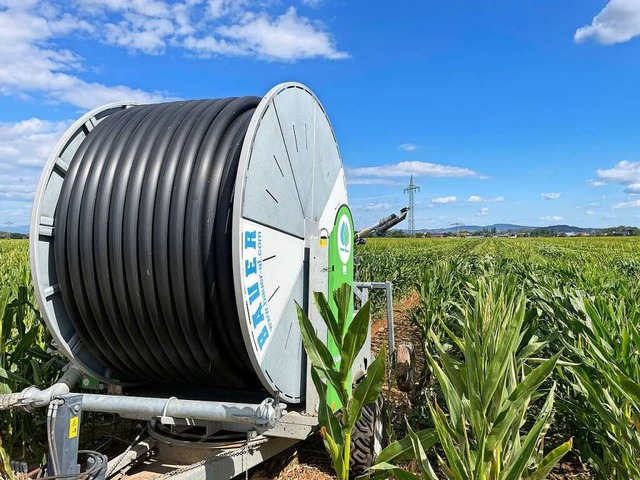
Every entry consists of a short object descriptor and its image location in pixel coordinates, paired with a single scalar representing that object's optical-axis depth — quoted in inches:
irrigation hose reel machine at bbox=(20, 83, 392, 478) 102.1
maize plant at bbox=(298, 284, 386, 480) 83.2
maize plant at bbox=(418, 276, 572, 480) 75.0
